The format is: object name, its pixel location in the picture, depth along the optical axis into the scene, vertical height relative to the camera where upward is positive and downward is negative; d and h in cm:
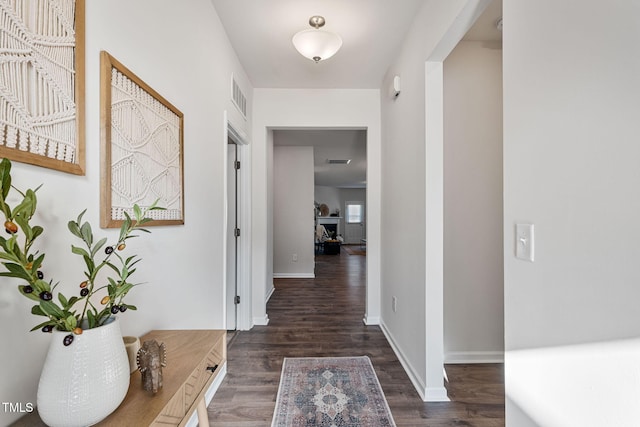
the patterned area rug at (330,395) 168 -125
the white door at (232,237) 303 -26
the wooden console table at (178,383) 70 -53
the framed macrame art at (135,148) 96 +27
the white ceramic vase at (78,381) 58 -36
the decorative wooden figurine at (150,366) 79 -44
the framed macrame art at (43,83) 64 +34
